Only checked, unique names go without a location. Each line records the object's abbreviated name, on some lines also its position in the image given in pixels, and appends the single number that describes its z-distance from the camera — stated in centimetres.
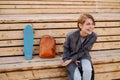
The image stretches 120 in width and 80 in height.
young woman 244
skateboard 278
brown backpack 280
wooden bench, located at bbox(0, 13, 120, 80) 254
